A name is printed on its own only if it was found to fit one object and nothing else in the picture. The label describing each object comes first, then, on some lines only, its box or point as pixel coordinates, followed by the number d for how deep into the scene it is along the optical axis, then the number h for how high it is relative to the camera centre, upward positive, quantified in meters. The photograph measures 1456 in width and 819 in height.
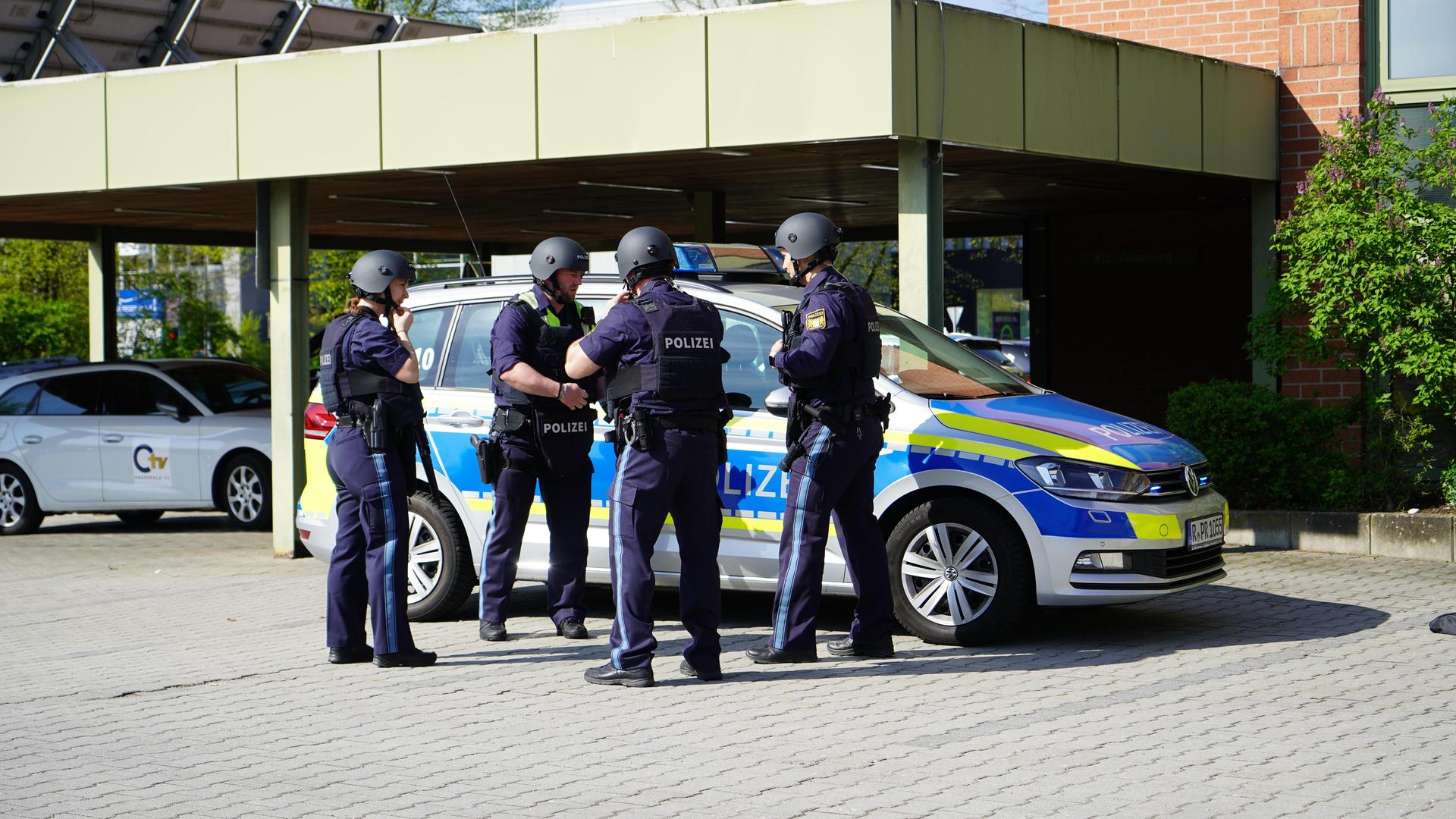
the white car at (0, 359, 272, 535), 14.38 -0.44
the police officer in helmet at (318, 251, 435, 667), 7.83 -0.27
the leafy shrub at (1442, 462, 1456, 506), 12.27 -0.74
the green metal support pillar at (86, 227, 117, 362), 19.44 +1.12
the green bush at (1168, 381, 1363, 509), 12.37 -0.47
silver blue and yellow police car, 7.96 -0.53
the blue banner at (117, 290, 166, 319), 35.03 +2.03
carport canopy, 10.22 +1.78
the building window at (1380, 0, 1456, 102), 13.25 +2.68
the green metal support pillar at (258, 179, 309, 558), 12.68 +0.47
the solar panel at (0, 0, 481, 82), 17.22 +3.80
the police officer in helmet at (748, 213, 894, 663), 7.59 -0.20
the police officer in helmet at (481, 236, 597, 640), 8.19 -0.19
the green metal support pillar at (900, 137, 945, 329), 10.31 +0.96
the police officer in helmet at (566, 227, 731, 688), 7.24 -0.19
